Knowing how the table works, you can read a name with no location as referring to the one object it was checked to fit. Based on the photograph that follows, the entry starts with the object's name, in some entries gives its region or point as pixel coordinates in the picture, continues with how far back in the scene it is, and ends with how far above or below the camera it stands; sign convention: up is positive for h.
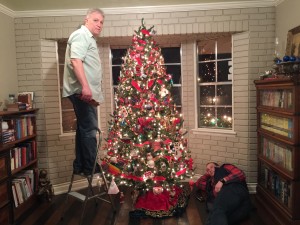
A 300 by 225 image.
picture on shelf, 3.61 +0.01
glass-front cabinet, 2.54 -0.59
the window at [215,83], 4.12 +0.21
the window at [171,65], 4.45 +0.55
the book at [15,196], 3.12 -1.15
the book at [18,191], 3.17 -1.11
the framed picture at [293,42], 2.98 +0.62
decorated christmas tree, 3.13 -0.47
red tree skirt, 3.04 -1.28
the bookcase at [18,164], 2.70 -0.77
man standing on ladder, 2.44 +0.17
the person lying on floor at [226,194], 2.64 -1.11
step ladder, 2.62 -1.00
